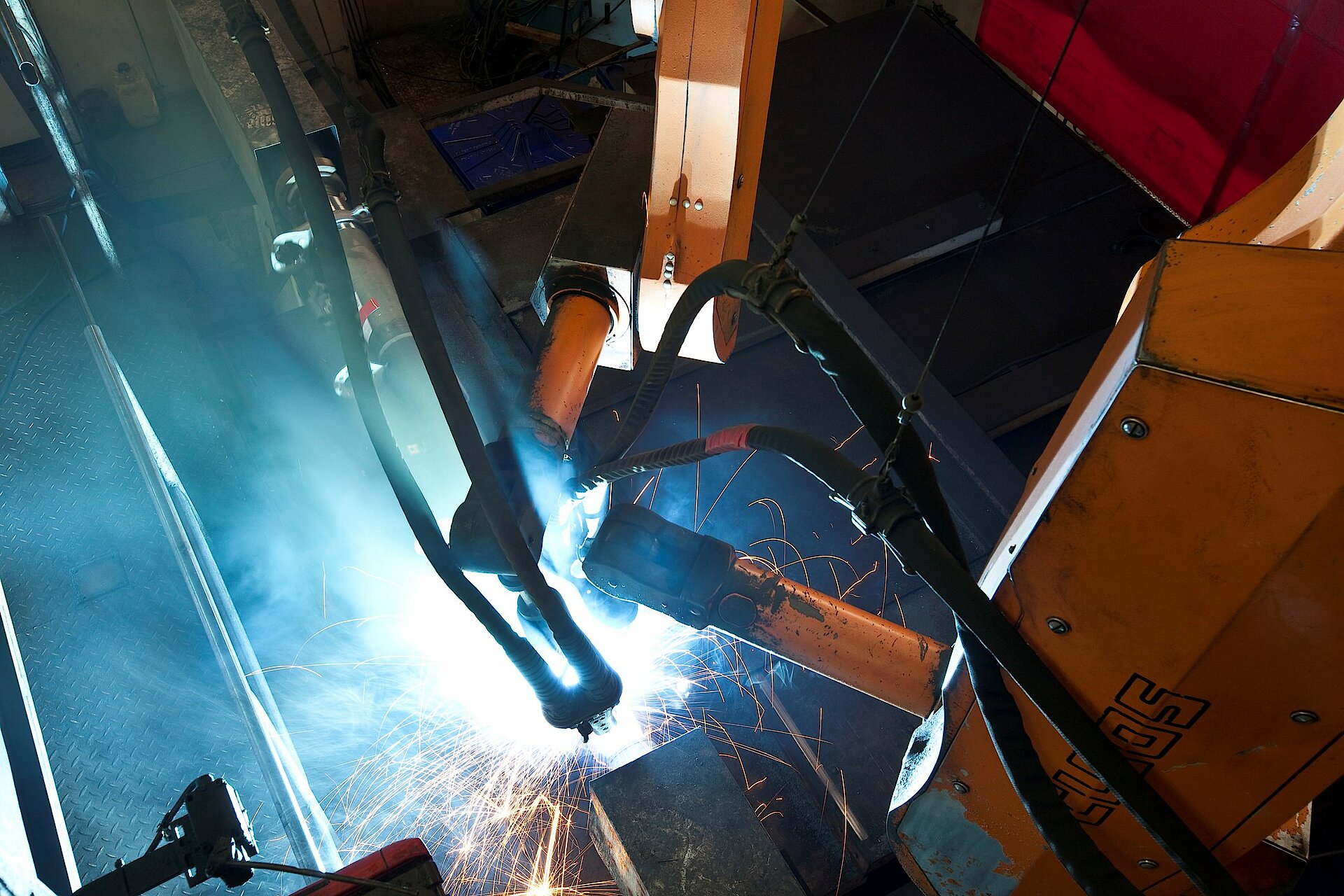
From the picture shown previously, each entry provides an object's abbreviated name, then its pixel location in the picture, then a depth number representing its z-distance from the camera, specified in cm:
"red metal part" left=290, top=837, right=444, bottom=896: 169
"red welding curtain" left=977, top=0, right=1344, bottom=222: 334
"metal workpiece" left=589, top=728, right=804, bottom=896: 208
